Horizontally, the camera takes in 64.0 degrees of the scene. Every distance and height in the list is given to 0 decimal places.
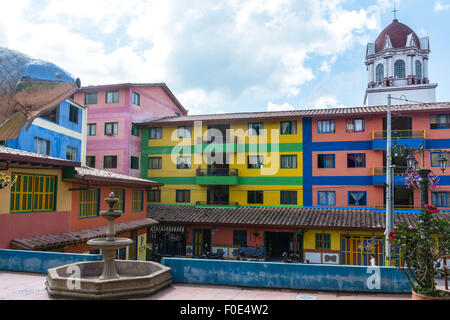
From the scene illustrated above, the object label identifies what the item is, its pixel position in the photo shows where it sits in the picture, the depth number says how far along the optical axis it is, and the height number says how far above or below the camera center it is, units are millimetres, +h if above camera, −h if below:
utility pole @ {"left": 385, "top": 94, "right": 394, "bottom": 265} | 18203 -130
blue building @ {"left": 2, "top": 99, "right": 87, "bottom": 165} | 23203 +3712
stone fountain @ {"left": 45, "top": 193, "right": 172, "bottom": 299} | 9734 -2702
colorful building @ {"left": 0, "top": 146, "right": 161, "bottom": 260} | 14648 -839
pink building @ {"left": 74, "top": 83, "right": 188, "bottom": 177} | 34438 +6034
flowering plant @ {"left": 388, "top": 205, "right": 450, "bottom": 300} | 7871 -1239
